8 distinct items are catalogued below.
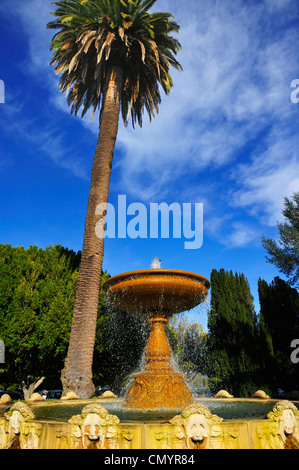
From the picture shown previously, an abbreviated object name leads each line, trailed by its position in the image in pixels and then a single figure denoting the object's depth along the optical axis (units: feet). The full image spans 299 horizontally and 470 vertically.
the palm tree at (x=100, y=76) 33.68
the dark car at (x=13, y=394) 64.61
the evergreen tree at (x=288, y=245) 63.21
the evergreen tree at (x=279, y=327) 42.45
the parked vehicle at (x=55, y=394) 74.65
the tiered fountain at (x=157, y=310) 21.18
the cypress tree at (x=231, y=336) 46.42
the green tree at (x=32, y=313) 45.57
